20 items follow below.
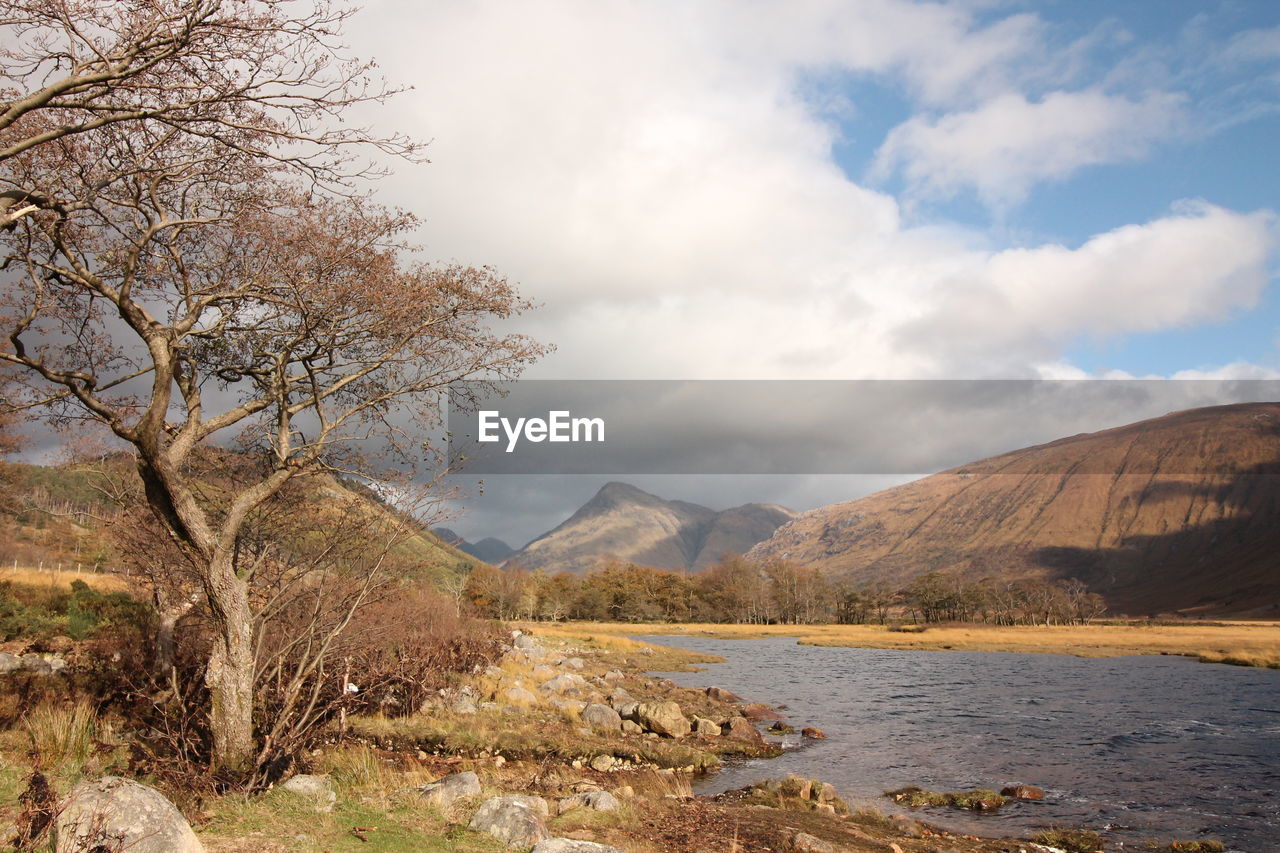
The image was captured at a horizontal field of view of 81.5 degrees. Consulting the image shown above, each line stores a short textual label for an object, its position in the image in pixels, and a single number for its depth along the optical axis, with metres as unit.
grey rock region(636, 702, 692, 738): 23.47
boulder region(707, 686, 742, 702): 33.81
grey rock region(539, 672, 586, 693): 28.61
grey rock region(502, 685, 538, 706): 24.61
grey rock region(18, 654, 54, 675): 16.17
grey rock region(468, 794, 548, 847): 9.27
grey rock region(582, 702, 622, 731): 23.22
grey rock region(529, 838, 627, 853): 8.43
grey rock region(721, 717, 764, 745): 23.58
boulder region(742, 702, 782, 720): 29.72
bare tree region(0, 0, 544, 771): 7.57
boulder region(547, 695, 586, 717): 24.52
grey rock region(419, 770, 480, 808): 10.68
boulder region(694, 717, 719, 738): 23.83
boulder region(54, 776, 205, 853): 6.55
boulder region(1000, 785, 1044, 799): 18.59
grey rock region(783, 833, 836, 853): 11.66
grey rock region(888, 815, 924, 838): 14.64
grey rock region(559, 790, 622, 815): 12.15
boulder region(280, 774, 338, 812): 9.97
